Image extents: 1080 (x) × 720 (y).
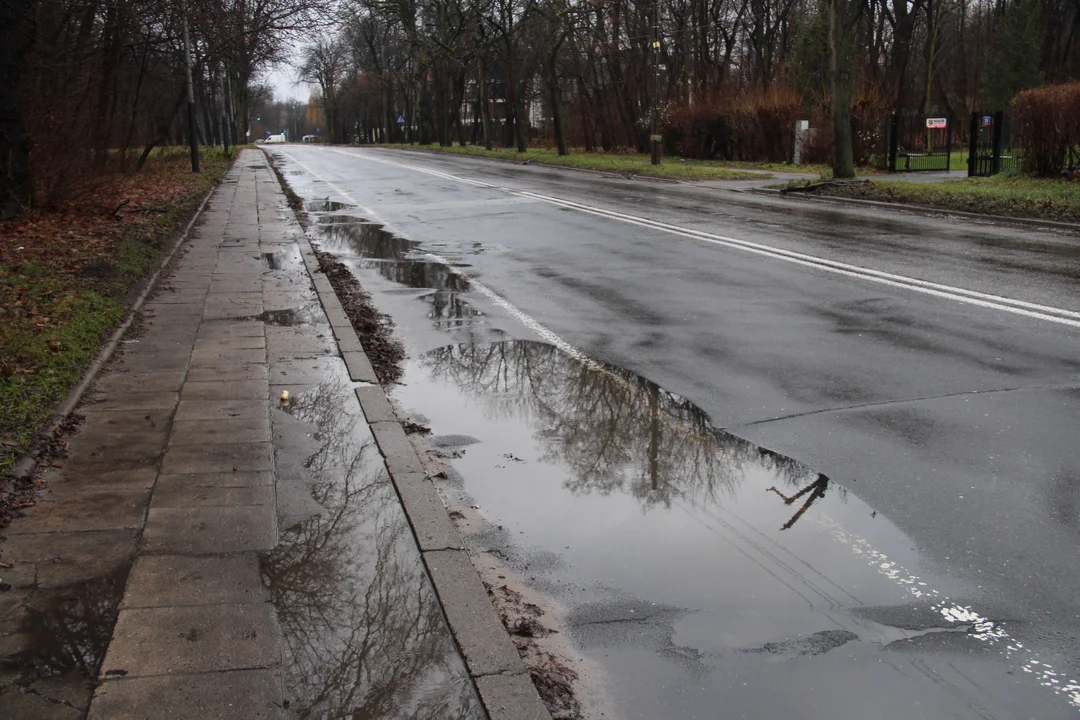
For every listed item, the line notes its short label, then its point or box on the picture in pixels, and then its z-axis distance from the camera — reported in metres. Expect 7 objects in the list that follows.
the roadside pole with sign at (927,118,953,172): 31.54
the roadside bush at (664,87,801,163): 37.34
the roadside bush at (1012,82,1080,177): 21.91
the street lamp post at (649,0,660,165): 32.67
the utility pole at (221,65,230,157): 55.50
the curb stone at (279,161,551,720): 3.43
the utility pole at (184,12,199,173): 34.16
